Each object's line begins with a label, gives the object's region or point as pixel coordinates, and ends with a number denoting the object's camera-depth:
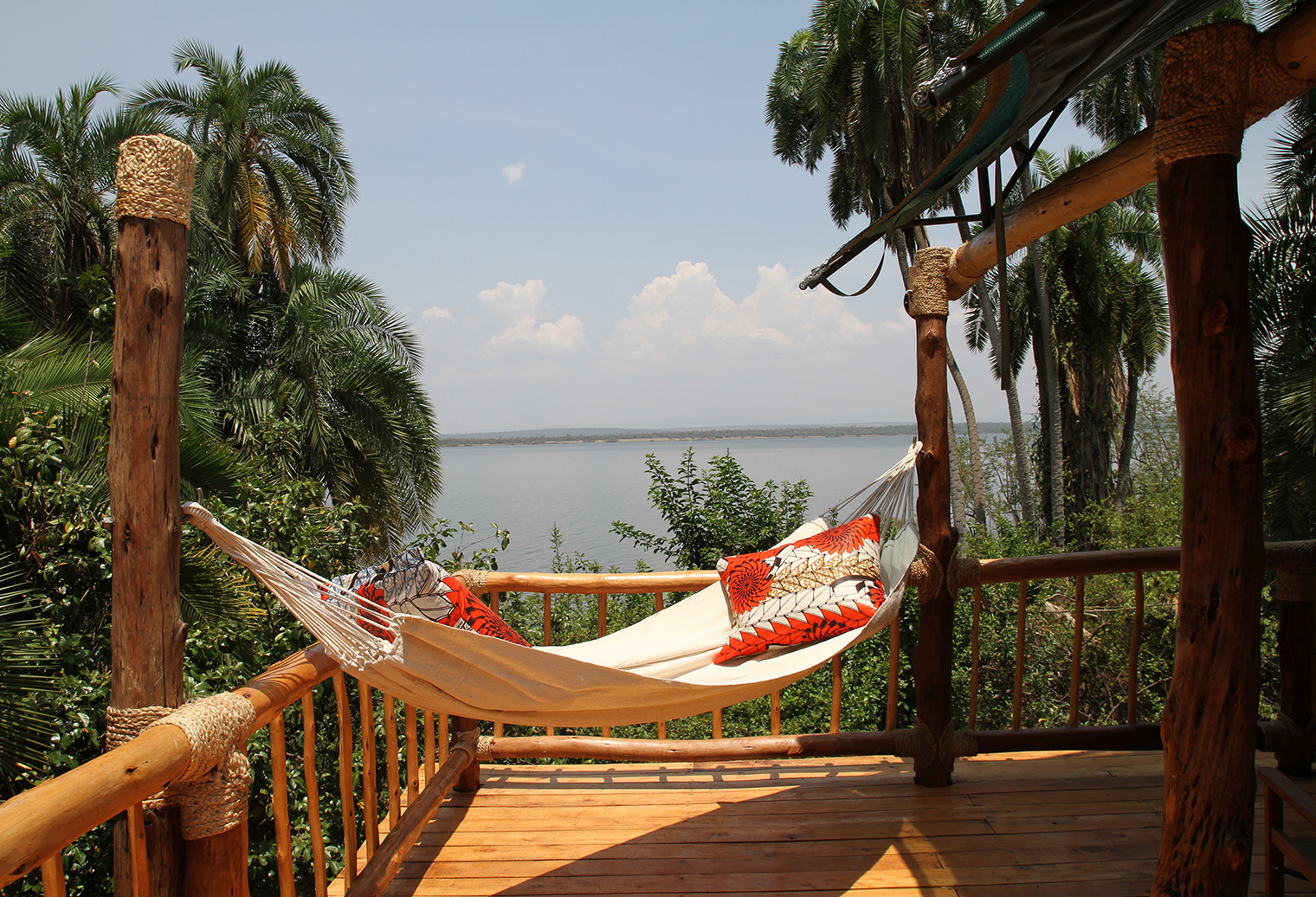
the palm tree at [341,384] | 7.68
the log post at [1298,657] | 2.12
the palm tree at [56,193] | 6.98
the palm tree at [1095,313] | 11.11
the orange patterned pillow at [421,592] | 1.67
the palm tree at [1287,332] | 5.44
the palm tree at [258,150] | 8.64
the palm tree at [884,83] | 9.70
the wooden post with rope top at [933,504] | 2.07
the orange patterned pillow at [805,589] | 1.95
